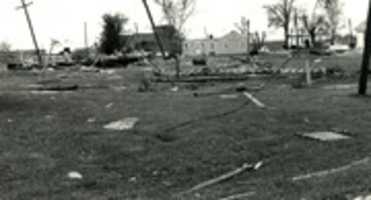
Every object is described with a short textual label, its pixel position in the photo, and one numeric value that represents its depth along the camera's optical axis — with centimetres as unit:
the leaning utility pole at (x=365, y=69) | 1560
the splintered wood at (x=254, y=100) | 1364
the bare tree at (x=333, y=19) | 8159
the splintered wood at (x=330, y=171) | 687
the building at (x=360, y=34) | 6616
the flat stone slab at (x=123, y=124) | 1057
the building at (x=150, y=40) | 4269
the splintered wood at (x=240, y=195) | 592
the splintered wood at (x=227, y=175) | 690
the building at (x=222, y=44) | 9070
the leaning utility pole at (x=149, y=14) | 2770
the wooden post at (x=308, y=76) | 2081
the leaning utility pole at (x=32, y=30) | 4686
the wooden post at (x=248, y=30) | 7889
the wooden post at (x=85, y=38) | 7428
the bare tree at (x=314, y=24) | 7612
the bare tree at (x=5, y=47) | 4347
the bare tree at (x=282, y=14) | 7925
